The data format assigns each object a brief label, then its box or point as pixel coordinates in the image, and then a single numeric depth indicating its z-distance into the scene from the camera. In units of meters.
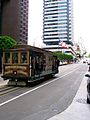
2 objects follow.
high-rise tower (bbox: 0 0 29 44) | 31.34
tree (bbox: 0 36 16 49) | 15.23
